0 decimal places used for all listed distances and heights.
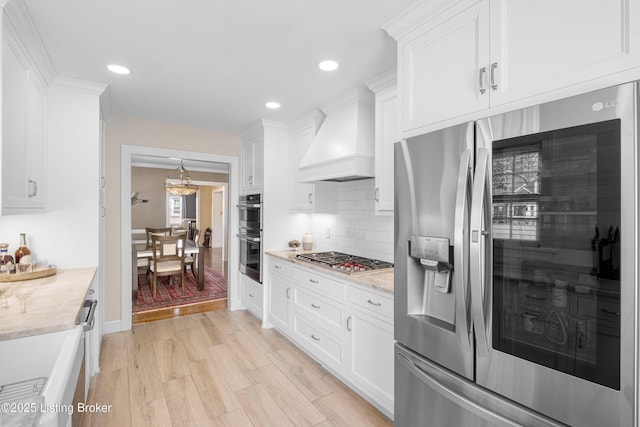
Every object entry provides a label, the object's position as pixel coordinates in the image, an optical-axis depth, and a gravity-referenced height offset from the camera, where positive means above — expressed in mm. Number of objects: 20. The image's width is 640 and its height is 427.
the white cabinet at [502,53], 991 +614
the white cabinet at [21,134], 1601 +466
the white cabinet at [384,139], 2316 +558
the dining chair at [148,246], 5262 -663
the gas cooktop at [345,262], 2530 -439
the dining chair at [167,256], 4855 -690
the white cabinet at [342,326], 2088 -910
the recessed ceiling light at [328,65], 2283 +1086
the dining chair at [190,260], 5438 -839
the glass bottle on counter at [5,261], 2131 -344
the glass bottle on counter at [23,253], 2227 -296
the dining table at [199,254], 5094 -677
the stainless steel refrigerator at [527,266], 928 -189
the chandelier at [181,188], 6786 +522
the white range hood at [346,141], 2584 +628
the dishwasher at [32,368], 950 -608
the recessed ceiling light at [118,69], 2348 +1082
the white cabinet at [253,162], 3802 +634
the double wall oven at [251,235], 3785 -281
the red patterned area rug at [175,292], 4551 -1298
